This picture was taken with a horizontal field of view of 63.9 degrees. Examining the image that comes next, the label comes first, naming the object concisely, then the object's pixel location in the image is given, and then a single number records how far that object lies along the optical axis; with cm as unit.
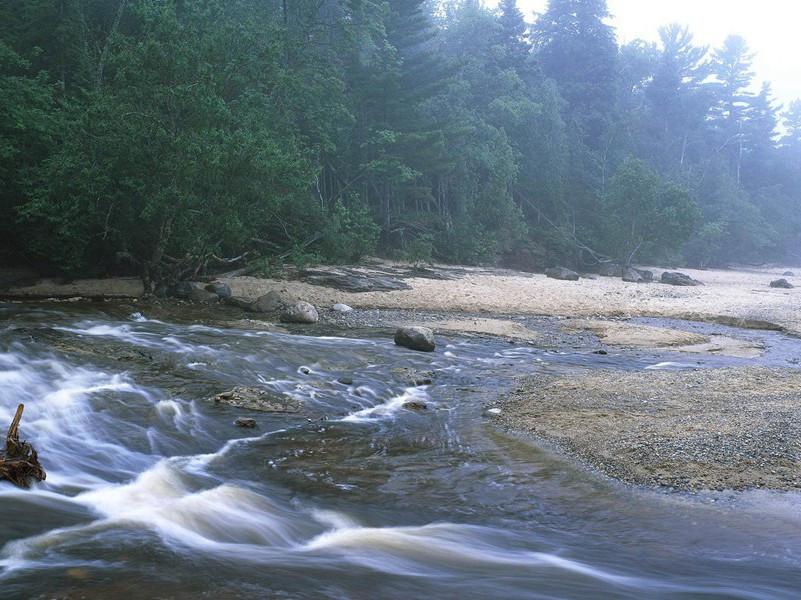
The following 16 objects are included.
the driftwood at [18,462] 517
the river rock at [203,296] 1683
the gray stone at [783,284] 3250
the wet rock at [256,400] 794
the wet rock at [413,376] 980
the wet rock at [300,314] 1459
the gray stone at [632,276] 3281
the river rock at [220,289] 1739
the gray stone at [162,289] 1709
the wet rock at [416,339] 1216
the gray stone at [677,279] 3203
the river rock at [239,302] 1653
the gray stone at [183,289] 1714
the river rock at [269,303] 1638
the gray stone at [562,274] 3052
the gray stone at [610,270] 3550
